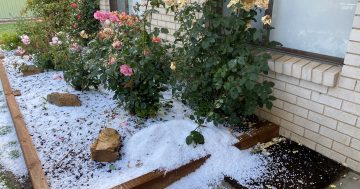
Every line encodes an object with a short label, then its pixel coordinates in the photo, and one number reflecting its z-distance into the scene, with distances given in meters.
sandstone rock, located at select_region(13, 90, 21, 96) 3.65
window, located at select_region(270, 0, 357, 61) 2.22
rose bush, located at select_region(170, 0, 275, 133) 2.30
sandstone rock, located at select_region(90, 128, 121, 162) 2.21
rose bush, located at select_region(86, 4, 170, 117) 2.59
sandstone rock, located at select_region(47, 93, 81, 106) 3.22
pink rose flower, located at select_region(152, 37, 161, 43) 2.70
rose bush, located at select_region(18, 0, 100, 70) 4.61
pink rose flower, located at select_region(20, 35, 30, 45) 4.34
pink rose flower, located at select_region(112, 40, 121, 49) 2.62
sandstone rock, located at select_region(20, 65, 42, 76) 4.43
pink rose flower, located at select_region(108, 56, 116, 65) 2.59
